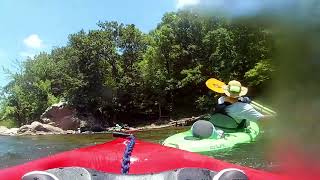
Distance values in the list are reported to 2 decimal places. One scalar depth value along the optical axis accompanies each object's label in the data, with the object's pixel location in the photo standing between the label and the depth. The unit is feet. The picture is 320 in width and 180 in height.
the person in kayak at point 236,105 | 11.48
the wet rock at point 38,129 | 44.56
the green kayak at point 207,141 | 10.16
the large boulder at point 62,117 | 50.56
